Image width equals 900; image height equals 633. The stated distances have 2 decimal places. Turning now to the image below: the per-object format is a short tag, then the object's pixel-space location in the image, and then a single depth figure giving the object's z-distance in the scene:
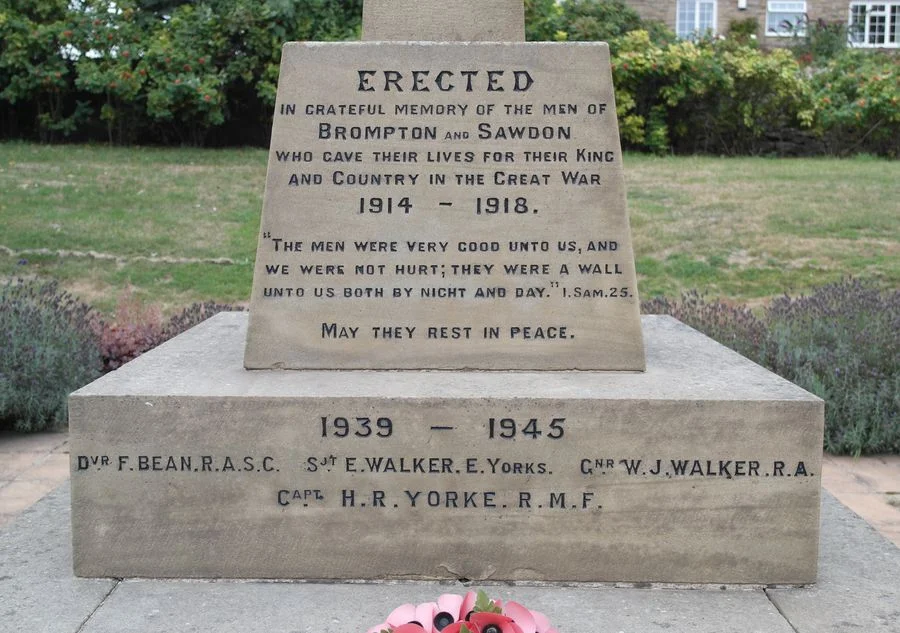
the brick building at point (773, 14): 31.92
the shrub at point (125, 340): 6.88
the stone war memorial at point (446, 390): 3.32
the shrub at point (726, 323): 6.55
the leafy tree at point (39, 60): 16.02
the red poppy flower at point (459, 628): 1.84
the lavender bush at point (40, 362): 6.02
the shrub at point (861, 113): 17.64
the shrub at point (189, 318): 7.07
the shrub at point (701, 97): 16.98
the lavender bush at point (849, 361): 5.76
